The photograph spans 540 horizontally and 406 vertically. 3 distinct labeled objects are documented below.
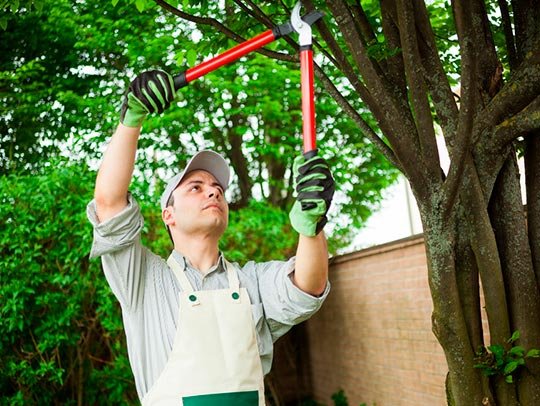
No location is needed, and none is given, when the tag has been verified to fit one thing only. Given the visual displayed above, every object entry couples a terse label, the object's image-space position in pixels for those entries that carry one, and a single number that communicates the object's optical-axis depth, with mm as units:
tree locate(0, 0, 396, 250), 9297
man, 2248
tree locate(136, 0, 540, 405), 3041
